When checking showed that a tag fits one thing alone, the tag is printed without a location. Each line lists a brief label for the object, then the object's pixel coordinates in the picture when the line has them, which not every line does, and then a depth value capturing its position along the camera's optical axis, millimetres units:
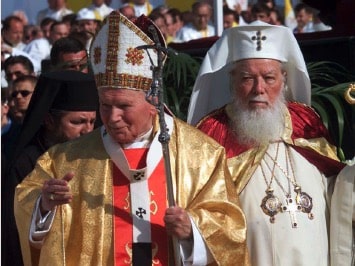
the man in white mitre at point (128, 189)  9119
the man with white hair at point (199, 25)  18825
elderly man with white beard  9947
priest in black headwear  10787
